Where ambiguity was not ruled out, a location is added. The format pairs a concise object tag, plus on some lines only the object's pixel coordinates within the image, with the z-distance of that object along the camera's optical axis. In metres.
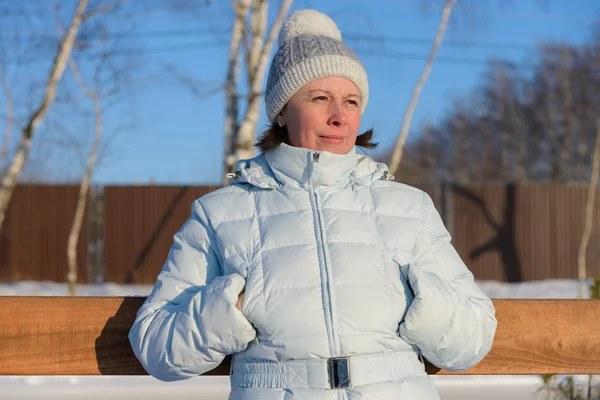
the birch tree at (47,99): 9.10
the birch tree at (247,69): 7.82
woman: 1.69
